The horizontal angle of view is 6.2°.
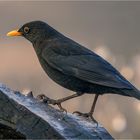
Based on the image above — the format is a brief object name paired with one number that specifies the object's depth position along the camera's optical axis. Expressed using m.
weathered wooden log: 6.55
